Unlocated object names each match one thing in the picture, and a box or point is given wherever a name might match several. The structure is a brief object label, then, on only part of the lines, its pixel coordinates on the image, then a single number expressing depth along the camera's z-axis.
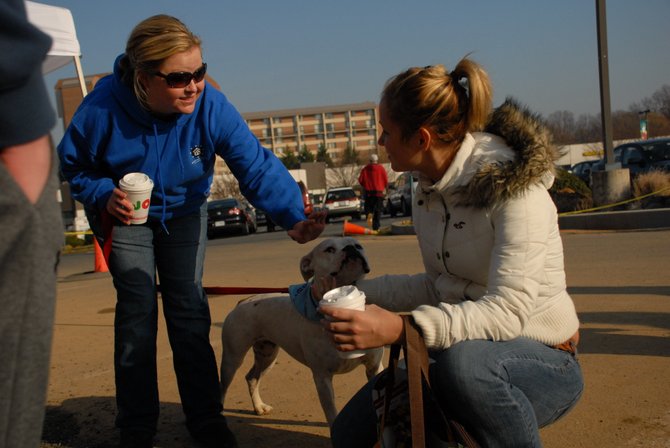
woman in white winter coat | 2.38
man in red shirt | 17.42
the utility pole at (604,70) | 14.34
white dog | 3.77
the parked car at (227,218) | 27.06
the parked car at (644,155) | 17.97
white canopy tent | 9.77
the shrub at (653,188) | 14.28
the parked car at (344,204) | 31.50
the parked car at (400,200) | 28.62
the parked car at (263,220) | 22.00
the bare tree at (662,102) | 57.80
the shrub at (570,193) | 15.72
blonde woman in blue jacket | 3.36
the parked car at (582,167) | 27.86
